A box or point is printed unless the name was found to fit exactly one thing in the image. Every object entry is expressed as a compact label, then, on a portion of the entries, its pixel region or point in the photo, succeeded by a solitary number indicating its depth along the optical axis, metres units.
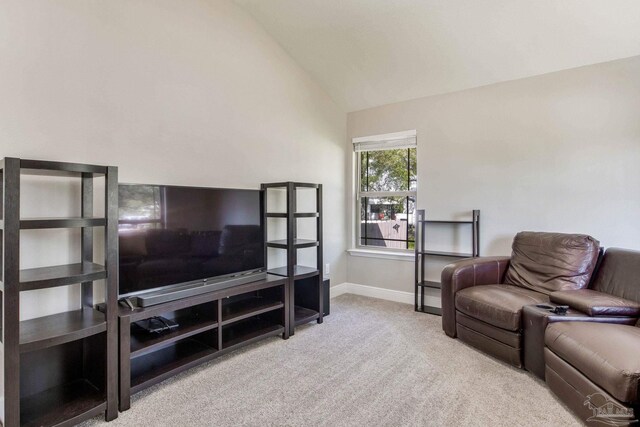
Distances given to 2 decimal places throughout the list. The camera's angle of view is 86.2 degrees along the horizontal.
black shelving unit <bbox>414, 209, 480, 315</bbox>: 3.46
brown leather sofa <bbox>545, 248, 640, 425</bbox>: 1.57
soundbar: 2.16
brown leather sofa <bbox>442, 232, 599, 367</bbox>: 2.46
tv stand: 2.01
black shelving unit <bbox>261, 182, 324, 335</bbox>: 3.03
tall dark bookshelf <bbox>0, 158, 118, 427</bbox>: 1.55
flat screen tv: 2.19
